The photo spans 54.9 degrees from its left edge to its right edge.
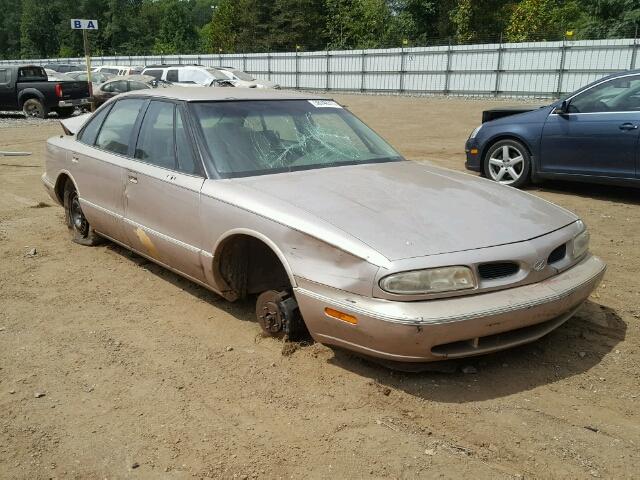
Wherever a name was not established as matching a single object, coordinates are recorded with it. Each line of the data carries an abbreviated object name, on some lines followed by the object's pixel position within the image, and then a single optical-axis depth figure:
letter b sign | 15.94
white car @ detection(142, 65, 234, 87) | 22.06
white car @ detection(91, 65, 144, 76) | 26.00
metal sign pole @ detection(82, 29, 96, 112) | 16.72
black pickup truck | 19.46
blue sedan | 7.05
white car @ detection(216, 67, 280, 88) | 22.66
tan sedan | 3.02
